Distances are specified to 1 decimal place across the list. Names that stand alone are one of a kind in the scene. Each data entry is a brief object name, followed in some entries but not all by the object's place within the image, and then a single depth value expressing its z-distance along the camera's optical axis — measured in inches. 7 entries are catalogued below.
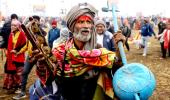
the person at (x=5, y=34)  340.2
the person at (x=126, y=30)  703.7
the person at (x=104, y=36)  279.4
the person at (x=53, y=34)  428.1
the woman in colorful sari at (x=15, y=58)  307.0
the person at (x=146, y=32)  603.8
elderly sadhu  121.5
